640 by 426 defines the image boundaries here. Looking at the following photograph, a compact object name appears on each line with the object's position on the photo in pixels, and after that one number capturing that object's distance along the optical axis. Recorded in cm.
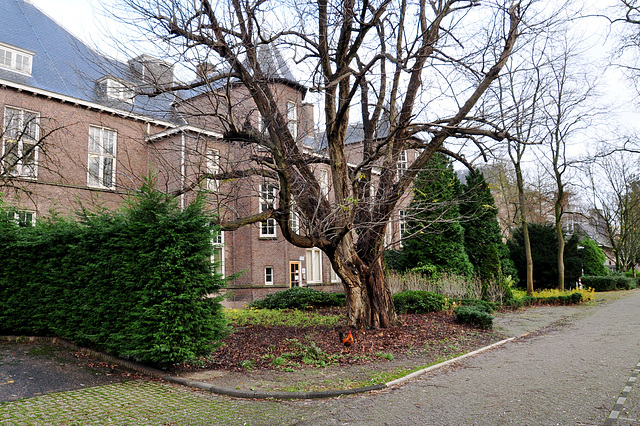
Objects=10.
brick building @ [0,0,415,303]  920
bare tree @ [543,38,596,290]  2434
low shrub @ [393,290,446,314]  1492
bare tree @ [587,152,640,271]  3588
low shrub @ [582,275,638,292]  3008
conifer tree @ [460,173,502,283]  2405
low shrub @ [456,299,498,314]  1525
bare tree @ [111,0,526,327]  873
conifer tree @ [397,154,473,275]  2144
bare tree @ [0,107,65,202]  1040
